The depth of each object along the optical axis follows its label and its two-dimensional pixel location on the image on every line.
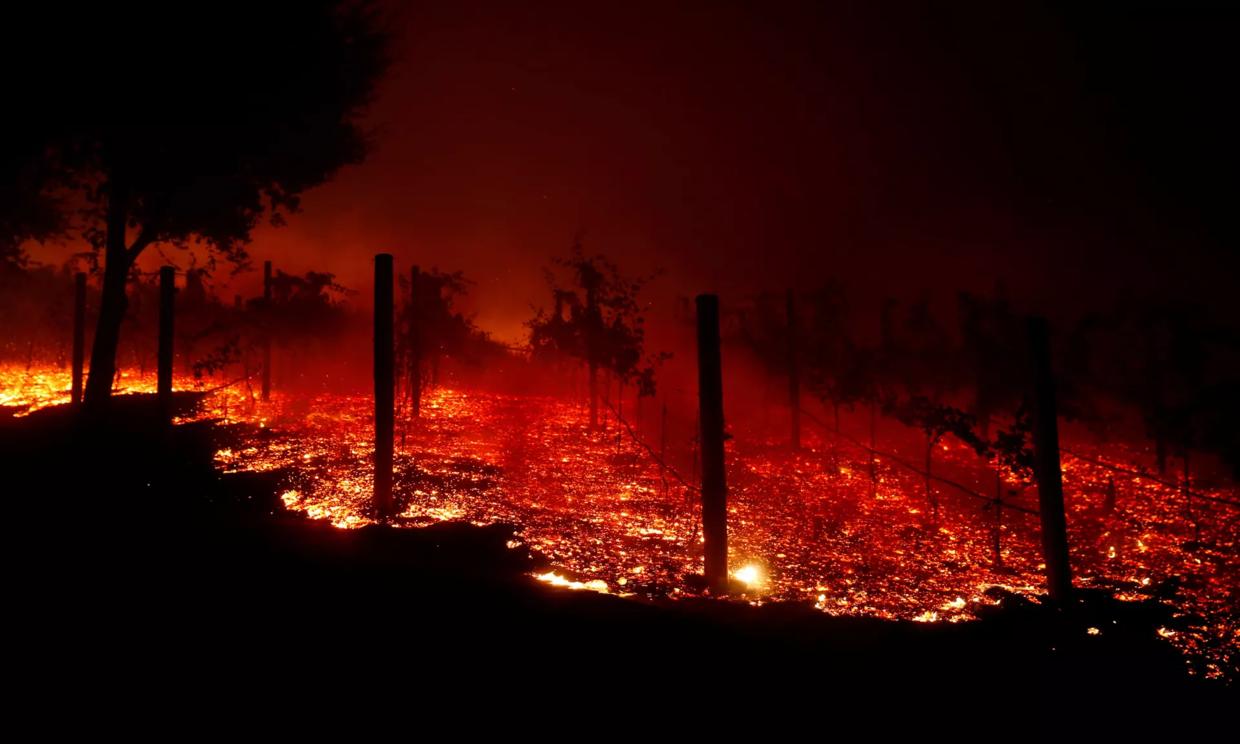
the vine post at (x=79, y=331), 17.42
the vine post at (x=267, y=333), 19.86
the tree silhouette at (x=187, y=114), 11.19
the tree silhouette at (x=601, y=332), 18.31
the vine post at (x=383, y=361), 8.22
